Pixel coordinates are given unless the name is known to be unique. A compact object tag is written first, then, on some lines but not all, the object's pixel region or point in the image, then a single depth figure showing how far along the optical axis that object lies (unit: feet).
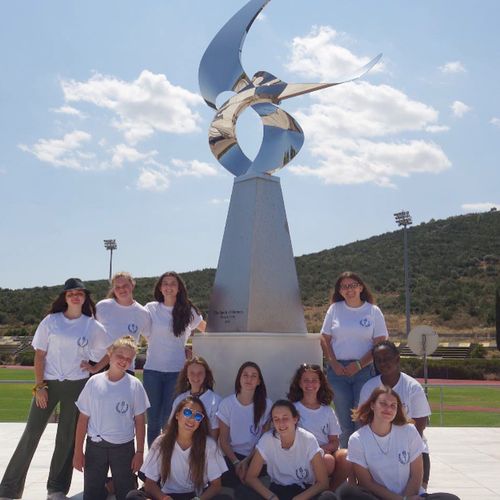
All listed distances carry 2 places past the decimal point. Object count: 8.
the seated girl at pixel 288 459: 13.50
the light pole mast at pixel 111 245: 133.80
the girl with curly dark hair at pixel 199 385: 15.98
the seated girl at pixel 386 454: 13.09
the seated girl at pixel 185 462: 13.21
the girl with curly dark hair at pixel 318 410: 14.88
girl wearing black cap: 15.37
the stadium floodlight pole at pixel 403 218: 122.62
